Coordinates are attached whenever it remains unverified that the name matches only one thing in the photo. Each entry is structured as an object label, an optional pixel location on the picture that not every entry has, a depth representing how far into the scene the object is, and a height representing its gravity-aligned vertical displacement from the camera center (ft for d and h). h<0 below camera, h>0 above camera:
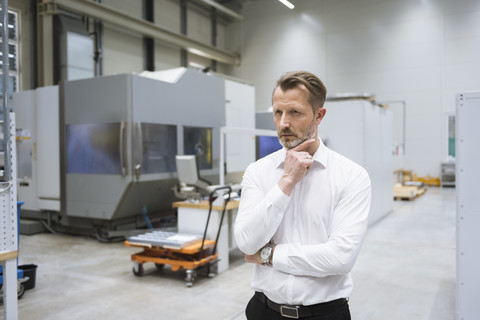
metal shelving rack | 8.37 -1.06
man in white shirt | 4.31 -0.78
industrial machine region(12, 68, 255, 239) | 19.07 +0.36
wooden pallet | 32.94 -3.55
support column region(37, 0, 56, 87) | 28.73 +7.76
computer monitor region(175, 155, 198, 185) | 17.35 -0.82
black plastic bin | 13.15 -3.92
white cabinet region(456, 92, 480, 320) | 8.98 -1.24
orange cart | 13.47 -3.61
